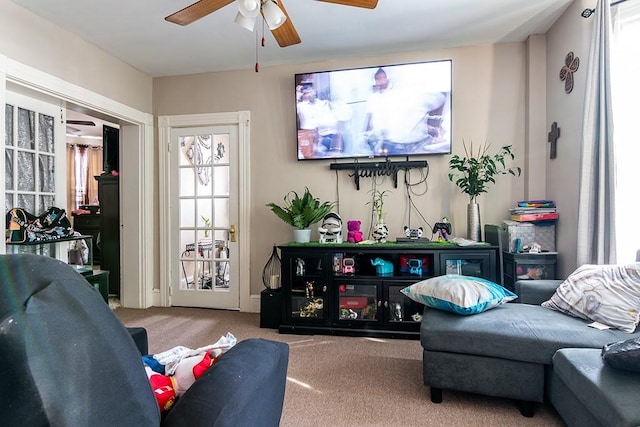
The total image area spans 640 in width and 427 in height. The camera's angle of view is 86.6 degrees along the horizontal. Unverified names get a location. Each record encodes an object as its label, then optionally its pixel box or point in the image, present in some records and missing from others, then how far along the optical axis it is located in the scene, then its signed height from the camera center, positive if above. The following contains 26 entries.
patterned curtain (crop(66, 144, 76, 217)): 6.66 +0.58
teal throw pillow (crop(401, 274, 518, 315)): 1.99 -0.54
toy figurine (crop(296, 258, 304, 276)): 3.15 -0.56
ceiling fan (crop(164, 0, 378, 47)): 1.91 +1.19
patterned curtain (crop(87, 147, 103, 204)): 6.92 +0.76
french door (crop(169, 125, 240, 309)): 3.75 -0.10
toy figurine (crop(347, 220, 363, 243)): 3.18 -0.24
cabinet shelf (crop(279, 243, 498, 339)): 2.91 -0.67
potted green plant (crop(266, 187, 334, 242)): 3.24 -0.06
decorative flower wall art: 2.61 +1.08
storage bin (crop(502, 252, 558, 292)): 2.78 -0.50
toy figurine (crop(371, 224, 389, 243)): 3.20 -0.25
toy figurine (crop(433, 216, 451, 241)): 3.15 -0.21
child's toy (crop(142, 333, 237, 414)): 0.97 -0.52
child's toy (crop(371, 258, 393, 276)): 3.05 -0.55
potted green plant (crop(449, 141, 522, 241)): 3.05 +0.32
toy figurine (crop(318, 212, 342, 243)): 3.20 -0.22
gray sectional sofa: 1.53 -0.75
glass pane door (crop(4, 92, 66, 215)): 2.66 +0.44
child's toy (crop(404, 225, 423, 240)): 3.14 -0.25
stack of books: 2.85 -0.04
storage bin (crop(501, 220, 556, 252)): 2.87 -0.24
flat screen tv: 3.19 +0.93
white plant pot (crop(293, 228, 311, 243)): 3.27 -0.28
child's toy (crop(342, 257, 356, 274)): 3.08 -0.54
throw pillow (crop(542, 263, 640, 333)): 1.75 -0.49
